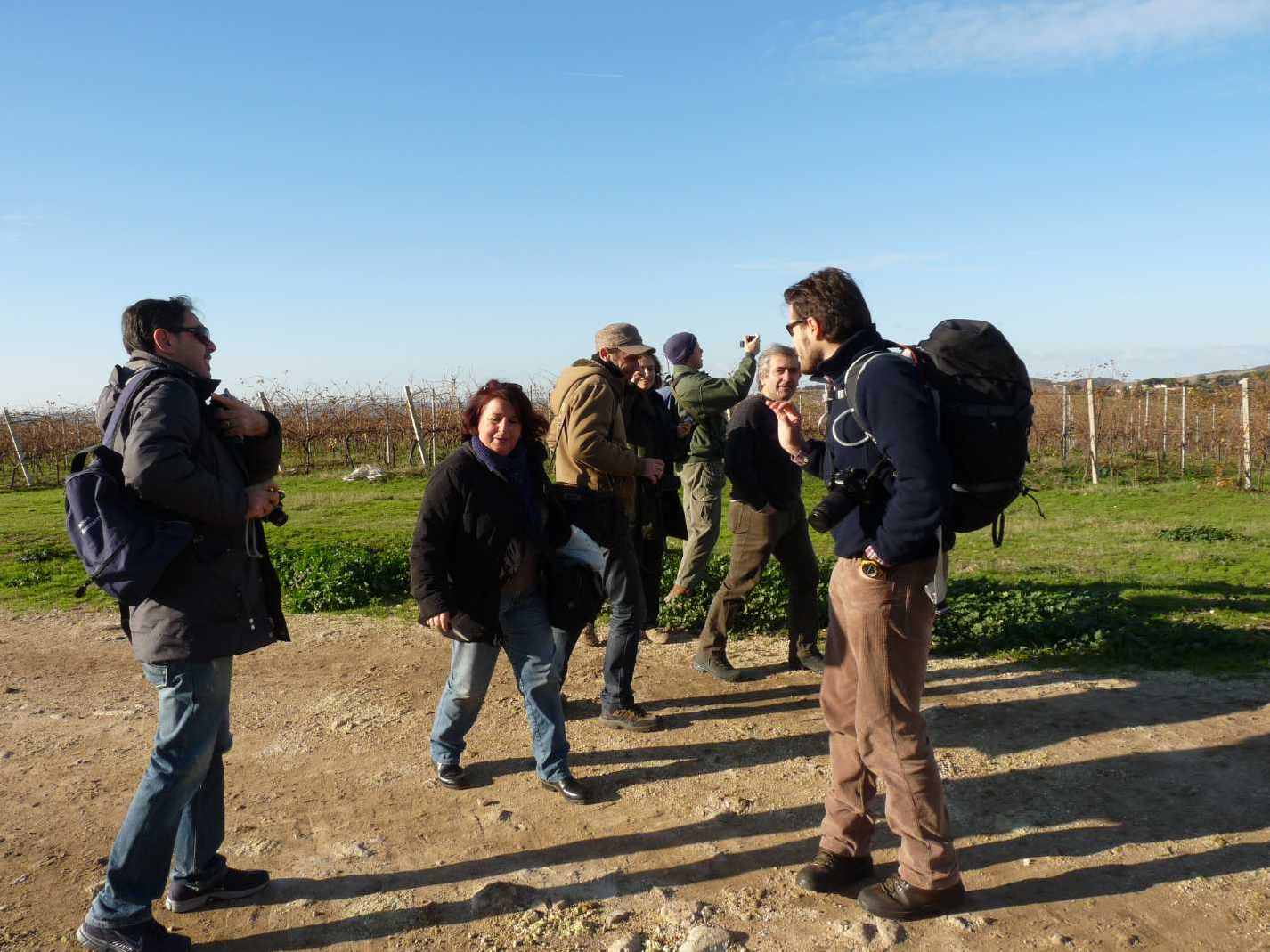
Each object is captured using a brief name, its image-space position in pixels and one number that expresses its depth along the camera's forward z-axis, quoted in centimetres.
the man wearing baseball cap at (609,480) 501
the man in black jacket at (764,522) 553
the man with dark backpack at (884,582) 298
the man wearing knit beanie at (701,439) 617
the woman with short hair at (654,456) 568
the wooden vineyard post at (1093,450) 1817
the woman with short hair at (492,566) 410
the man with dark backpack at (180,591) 308
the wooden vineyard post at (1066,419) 2123
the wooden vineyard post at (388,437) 2466
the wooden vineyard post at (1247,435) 1628
